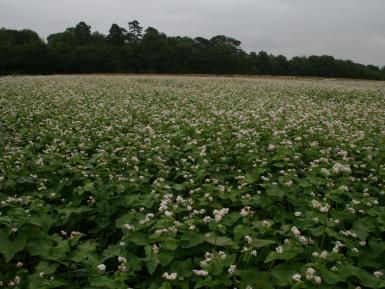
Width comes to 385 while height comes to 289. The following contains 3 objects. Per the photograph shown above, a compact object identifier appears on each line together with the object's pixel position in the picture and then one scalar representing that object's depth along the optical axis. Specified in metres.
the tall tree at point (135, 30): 107.38
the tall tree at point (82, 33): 93.75
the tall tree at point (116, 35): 95.32
